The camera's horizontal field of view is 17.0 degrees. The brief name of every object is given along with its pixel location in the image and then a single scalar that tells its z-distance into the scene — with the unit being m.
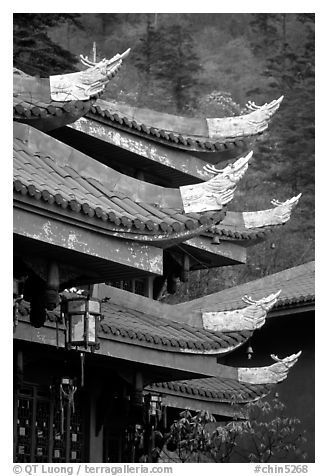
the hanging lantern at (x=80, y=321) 11.91
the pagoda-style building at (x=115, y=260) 11.20
